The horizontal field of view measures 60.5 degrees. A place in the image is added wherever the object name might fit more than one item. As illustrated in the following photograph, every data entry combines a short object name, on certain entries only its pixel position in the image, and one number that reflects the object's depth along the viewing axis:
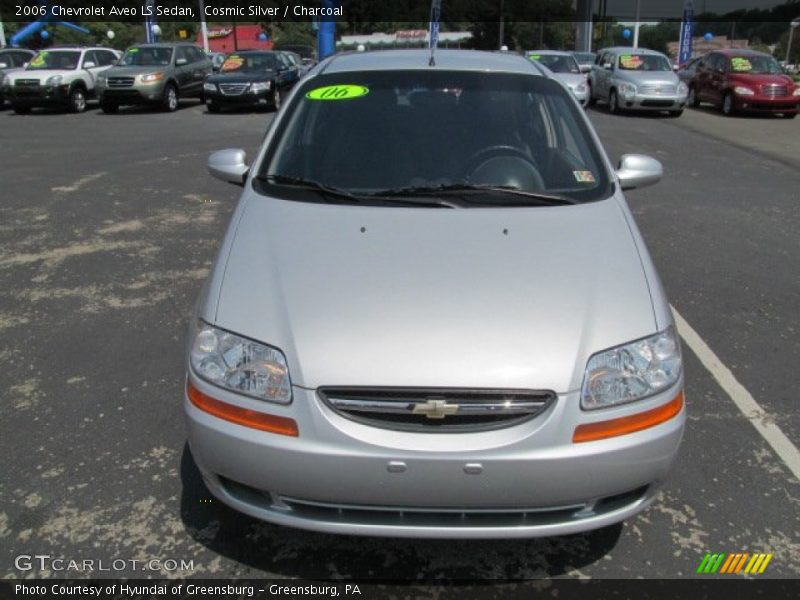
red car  16.80
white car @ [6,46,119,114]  17.25
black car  16.98
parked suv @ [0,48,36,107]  19.48
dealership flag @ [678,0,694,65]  32.69
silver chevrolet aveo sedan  2.08
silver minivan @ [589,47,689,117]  16.89
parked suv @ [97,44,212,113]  17.14
